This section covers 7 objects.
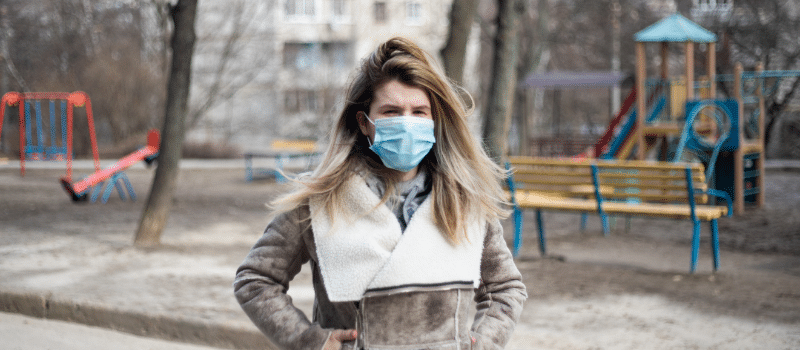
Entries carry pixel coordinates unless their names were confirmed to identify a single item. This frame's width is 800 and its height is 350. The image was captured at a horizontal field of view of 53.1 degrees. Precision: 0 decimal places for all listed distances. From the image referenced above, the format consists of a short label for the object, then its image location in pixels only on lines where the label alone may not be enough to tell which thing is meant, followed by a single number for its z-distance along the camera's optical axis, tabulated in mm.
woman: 2168
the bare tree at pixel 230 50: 25672
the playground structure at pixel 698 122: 11922
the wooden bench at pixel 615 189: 7406
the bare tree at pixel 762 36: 21266
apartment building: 28109
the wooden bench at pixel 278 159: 17641
